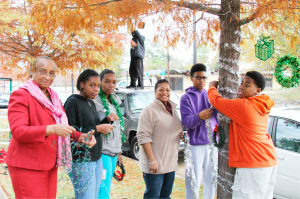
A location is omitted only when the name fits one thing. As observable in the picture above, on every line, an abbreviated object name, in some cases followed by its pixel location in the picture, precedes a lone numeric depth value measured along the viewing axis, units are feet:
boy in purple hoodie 9.66
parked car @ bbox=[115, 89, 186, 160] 19.66
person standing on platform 19.70
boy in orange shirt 7.35
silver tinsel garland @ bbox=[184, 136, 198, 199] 9.34
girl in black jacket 7.91
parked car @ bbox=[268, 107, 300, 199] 11.31
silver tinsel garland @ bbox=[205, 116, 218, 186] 9.70
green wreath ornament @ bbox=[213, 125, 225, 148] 8.46
